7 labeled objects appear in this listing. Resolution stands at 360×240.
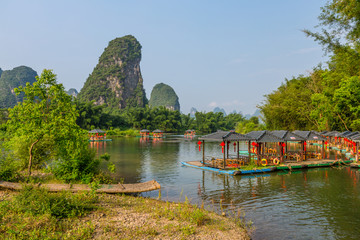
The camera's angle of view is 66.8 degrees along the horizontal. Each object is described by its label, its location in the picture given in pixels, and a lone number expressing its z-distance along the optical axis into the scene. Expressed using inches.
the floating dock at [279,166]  769.9
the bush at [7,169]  532.1
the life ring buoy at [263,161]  875.2
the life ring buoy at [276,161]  879.6
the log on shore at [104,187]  472.1
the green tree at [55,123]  518.9
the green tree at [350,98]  1412.4
